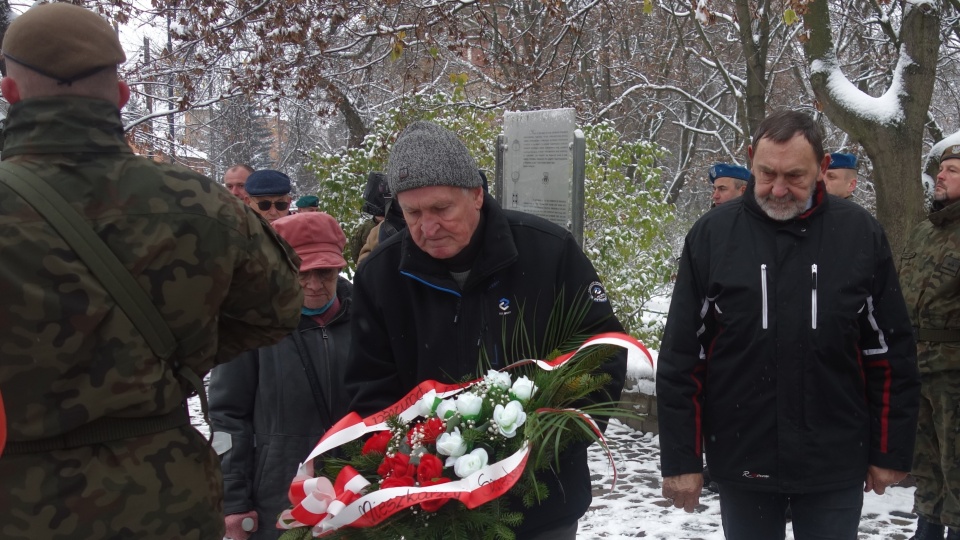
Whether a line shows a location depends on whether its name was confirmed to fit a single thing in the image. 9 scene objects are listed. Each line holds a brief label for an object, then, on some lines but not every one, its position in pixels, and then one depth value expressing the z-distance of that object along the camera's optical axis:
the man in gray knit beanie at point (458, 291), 2.59
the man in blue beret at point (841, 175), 5.45
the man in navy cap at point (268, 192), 5.58
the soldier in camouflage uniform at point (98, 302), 1.88
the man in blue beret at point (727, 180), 6.76
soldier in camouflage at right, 4.49
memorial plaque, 6.46
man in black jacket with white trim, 2.97
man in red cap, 3.12
